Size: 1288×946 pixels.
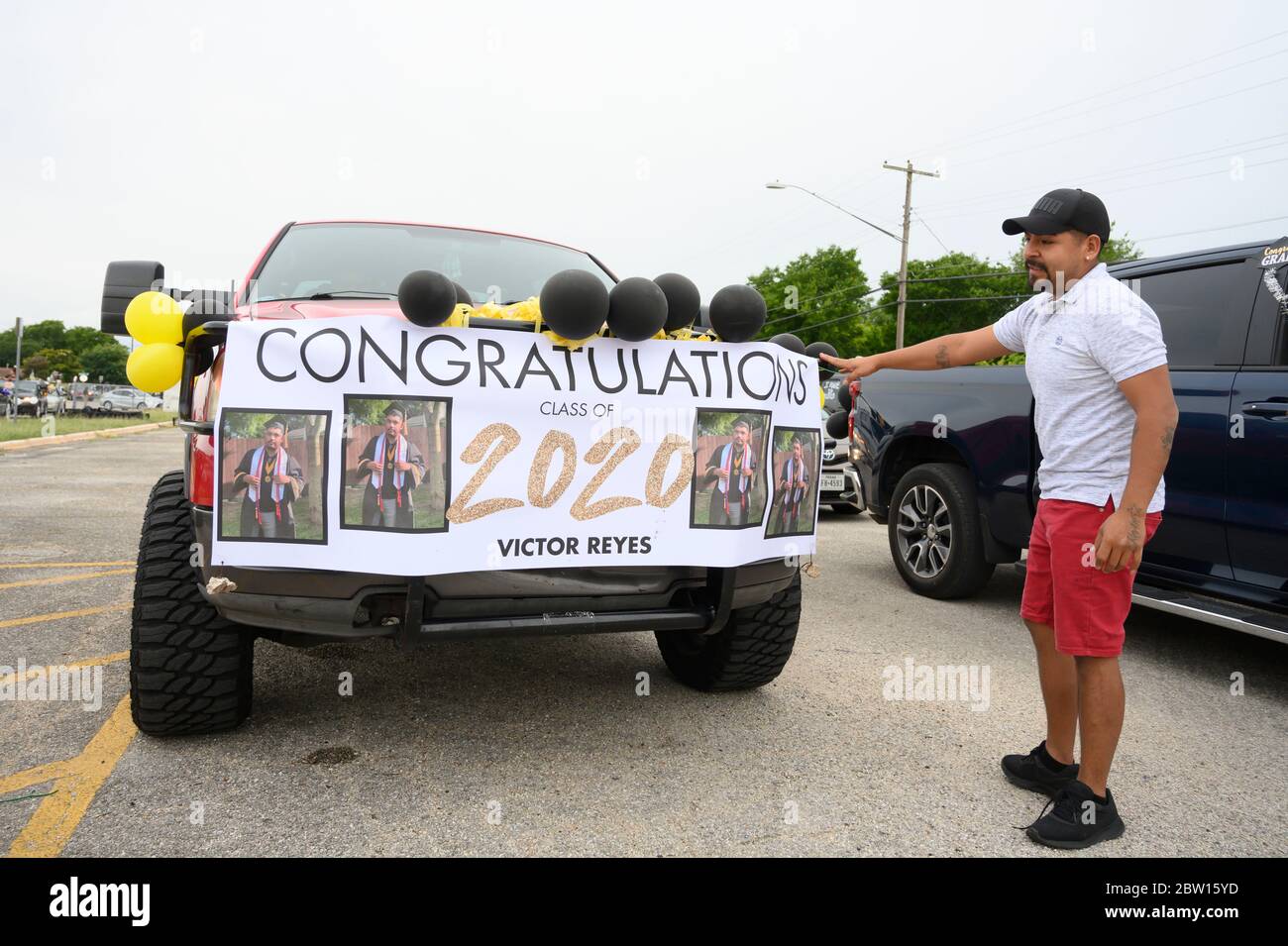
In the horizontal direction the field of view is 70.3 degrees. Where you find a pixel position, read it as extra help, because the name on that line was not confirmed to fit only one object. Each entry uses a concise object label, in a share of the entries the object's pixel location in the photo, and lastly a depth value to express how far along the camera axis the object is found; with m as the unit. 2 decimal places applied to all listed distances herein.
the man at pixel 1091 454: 2.41
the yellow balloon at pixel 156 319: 2.89
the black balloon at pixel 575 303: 2.43
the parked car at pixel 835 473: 9.02
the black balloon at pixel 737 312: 2.76
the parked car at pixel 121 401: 38.78
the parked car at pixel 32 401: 33.44
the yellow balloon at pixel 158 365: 2.99
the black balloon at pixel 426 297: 2.39
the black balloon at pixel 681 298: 2.68
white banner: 2.37
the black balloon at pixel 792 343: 2.98
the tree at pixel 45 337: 104.69
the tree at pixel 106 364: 98.22
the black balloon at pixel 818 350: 3.12
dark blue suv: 3.63
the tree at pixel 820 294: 45.88
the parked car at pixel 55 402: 34.97
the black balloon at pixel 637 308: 2.53
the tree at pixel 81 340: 106.38
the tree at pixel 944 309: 48.19
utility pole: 27.05
